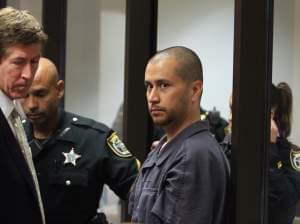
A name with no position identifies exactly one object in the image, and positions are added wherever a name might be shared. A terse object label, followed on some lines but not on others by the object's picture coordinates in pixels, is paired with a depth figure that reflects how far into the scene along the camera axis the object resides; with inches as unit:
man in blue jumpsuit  141.5
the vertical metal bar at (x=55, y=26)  179.2
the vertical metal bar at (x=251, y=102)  149.5
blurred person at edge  151.9
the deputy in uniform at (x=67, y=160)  159.8
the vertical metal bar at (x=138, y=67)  163.7
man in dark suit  134.9
